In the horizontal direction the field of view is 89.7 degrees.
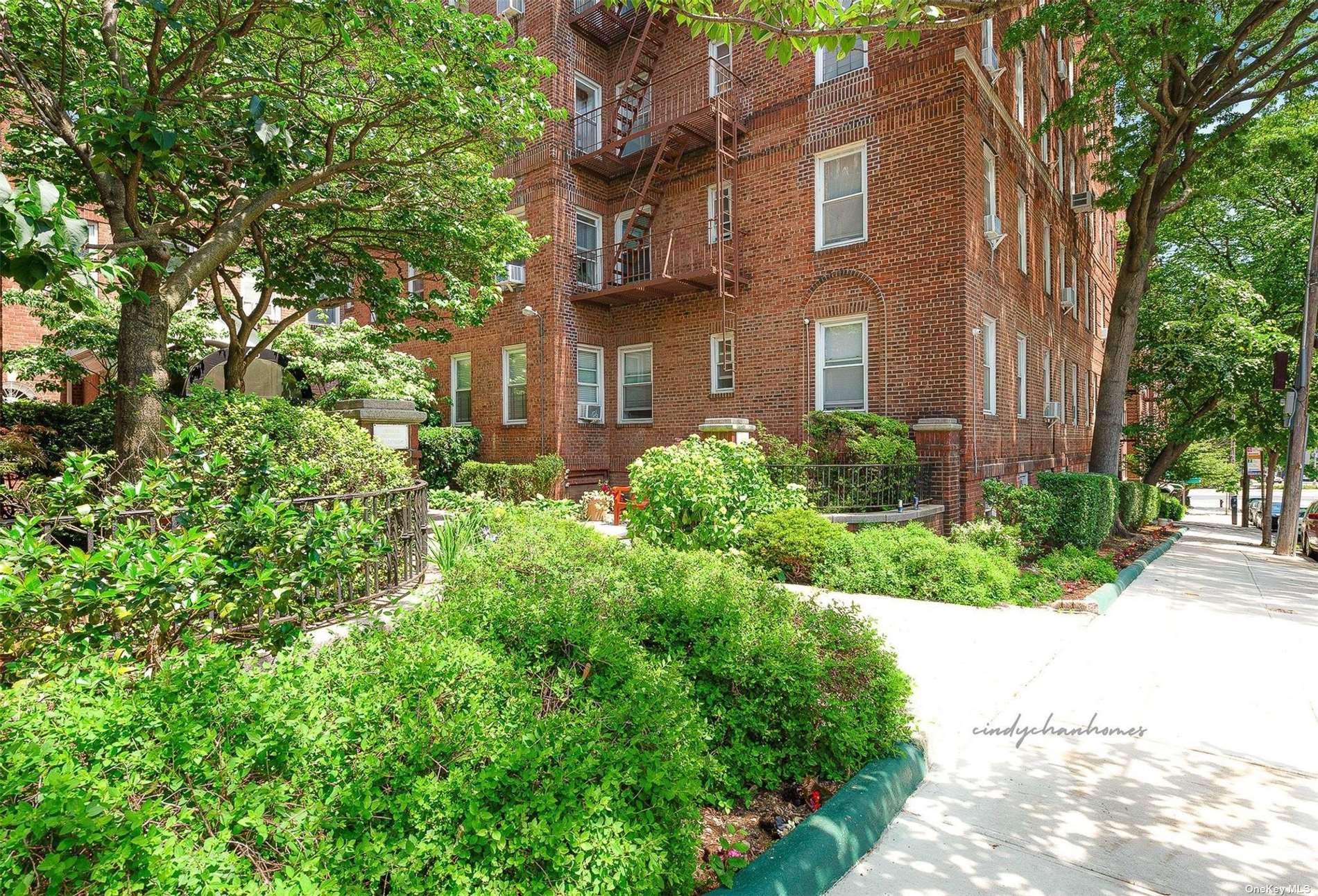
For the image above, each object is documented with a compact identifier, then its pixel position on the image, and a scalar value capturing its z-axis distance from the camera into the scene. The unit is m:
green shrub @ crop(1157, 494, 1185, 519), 22.64
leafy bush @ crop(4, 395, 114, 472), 8.69
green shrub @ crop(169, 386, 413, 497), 5.93
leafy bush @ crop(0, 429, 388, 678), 2.59
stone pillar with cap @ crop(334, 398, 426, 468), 8.33
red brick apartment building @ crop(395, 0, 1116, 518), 11.44
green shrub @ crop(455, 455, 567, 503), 14.25
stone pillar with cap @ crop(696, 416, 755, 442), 10.71
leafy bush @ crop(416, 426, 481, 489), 15.66
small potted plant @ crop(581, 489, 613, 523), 13.64
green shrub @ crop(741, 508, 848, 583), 8.15
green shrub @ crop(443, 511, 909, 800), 3.32
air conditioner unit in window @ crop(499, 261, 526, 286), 15.67
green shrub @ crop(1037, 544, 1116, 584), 8.76
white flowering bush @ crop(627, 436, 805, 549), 8.38
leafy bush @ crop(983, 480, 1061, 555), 10.30
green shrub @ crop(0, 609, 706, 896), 1.75
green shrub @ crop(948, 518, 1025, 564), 9.34
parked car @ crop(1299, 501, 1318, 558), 14.63
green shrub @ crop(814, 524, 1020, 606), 7.47
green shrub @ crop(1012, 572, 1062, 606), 7.49
